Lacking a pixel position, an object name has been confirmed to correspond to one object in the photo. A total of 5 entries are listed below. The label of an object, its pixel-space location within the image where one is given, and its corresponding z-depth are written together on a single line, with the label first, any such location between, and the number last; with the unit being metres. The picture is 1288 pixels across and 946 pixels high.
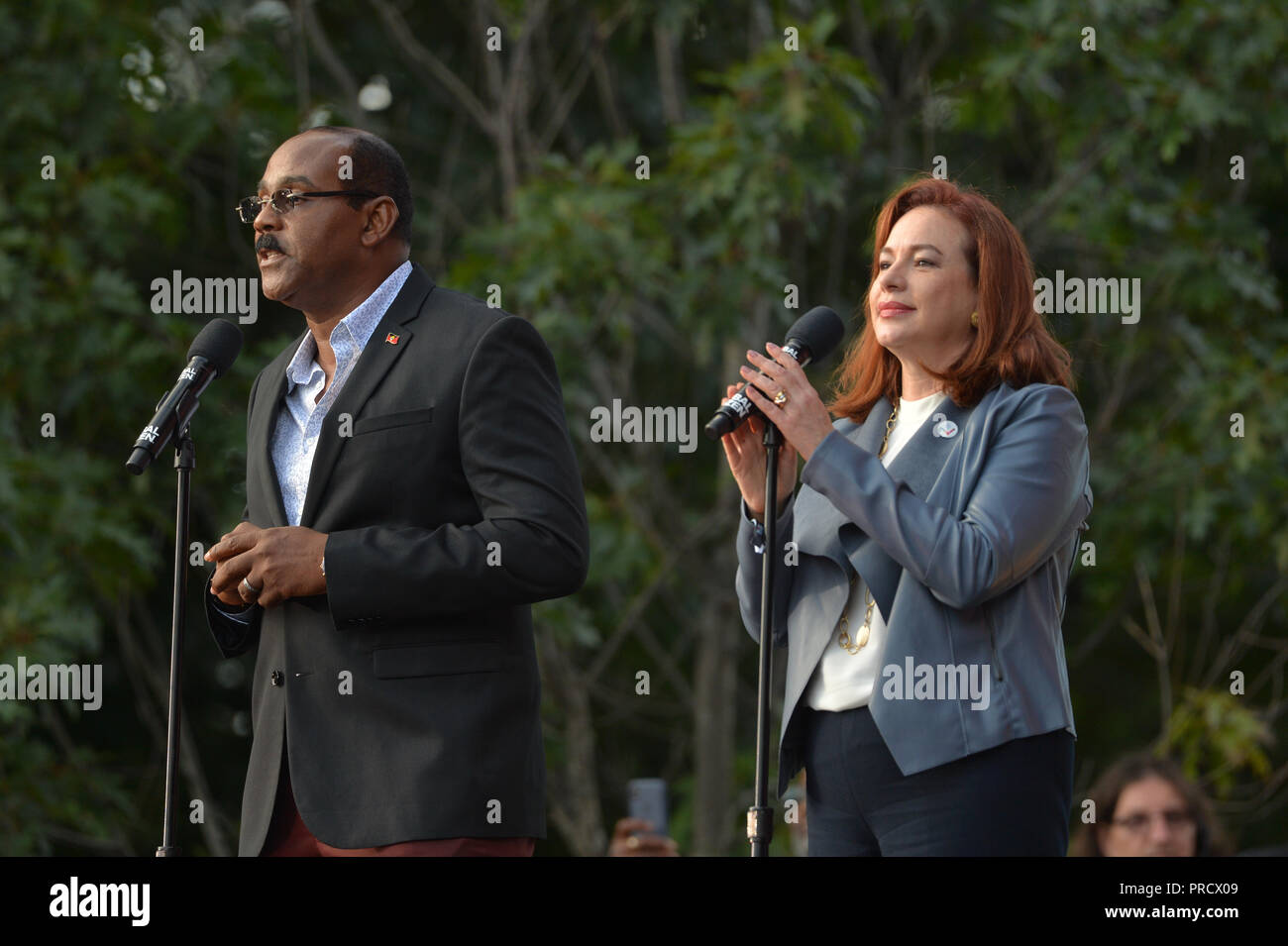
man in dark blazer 5.63
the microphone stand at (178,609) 5.68
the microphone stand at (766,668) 5.52
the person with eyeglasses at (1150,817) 7.10
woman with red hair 5.65
